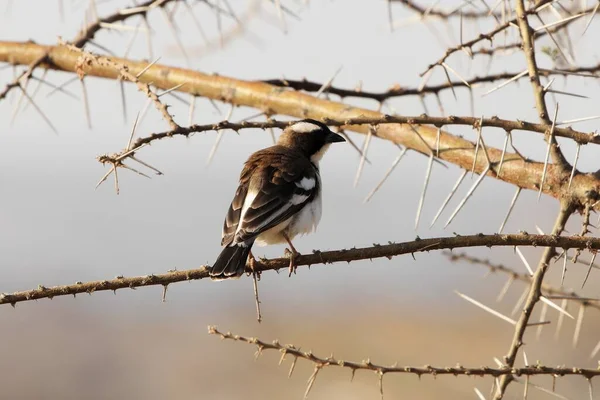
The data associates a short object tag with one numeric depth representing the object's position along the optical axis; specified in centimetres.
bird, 905
